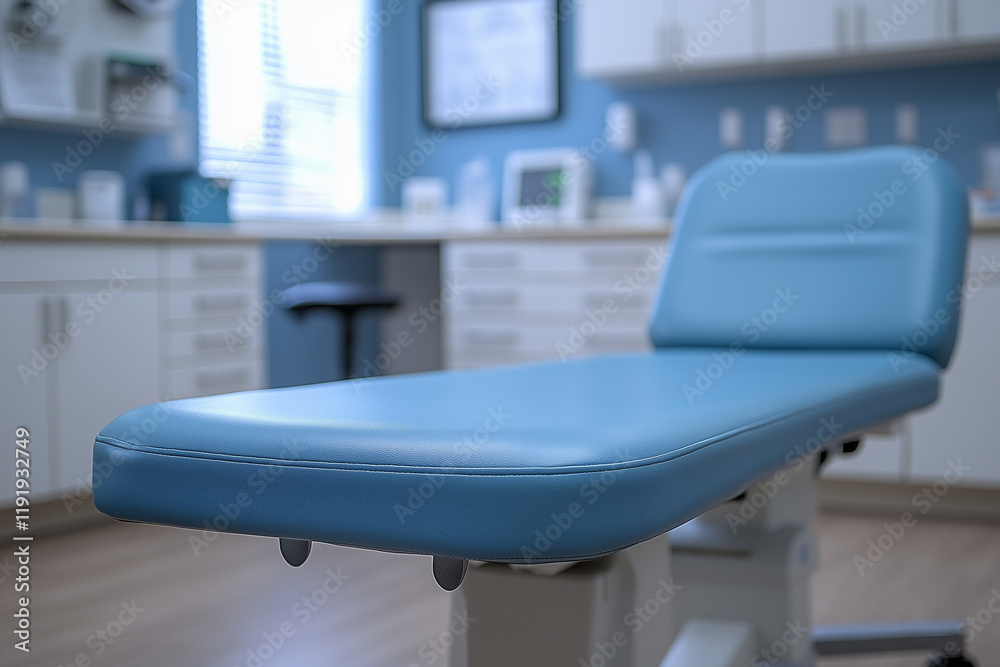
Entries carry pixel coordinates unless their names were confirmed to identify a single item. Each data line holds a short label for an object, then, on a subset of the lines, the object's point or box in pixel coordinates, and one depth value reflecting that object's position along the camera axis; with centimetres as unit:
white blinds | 394
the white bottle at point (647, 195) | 396
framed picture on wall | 439
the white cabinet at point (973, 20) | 327
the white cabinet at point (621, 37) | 376
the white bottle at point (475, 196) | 436
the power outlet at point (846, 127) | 377
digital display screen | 425
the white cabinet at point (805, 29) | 347
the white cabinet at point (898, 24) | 333
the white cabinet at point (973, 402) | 297
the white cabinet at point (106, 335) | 264
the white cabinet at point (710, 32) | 360
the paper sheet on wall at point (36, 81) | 308
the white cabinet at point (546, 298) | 341
